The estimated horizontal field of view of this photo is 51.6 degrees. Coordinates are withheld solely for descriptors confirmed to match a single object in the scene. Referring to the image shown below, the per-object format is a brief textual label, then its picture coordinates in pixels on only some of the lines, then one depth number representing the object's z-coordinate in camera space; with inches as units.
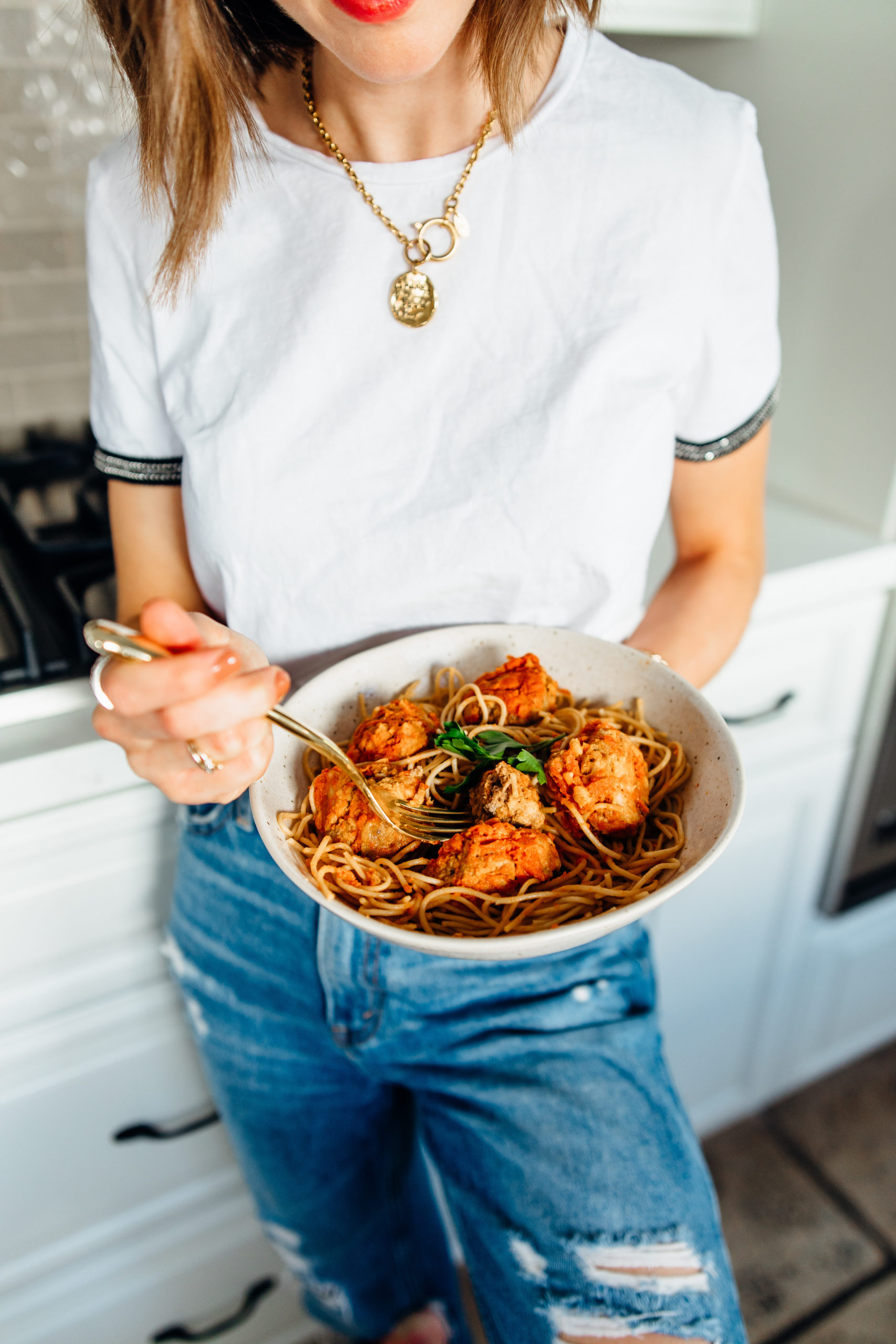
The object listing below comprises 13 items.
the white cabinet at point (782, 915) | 44.8
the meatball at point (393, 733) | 25.0
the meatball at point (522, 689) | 26.6
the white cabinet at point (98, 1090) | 33.3
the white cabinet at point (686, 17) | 42.0
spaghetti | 22.4
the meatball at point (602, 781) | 23.5
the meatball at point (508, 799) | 23.1
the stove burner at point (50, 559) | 33.4
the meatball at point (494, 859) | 22.5
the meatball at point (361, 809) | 23.5
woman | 26.4
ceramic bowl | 20.6
